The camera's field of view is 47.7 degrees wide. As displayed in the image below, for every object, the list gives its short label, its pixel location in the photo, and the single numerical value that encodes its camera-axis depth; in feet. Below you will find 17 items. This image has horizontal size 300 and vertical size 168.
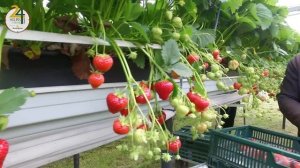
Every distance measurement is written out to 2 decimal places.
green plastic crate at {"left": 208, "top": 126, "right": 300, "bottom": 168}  4.05
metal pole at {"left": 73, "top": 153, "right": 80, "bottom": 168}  6.26
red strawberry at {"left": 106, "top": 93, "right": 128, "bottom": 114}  2.02
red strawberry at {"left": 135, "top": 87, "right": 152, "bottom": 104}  2.21
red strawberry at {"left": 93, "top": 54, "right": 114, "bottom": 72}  2.13
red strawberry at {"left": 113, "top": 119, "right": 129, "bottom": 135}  1.95
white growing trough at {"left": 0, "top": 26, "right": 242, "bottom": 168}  2.26
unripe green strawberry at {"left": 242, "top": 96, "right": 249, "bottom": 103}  4.41
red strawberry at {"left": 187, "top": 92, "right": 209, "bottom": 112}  2.43
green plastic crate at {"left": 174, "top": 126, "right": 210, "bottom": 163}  5.91
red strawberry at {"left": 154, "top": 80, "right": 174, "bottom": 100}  2.34
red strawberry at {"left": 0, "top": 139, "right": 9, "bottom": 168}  1.45
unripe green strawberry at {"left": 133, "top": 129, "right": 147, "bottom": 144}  1.89
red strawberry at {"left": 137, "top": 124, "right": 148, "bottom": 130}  2.04
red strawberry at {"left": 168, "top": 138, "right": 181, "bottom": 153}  2.31
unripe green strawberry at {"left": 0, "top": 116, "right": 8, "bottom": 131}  1.51
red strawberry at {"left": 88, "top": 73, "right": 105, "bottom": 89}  2.15
